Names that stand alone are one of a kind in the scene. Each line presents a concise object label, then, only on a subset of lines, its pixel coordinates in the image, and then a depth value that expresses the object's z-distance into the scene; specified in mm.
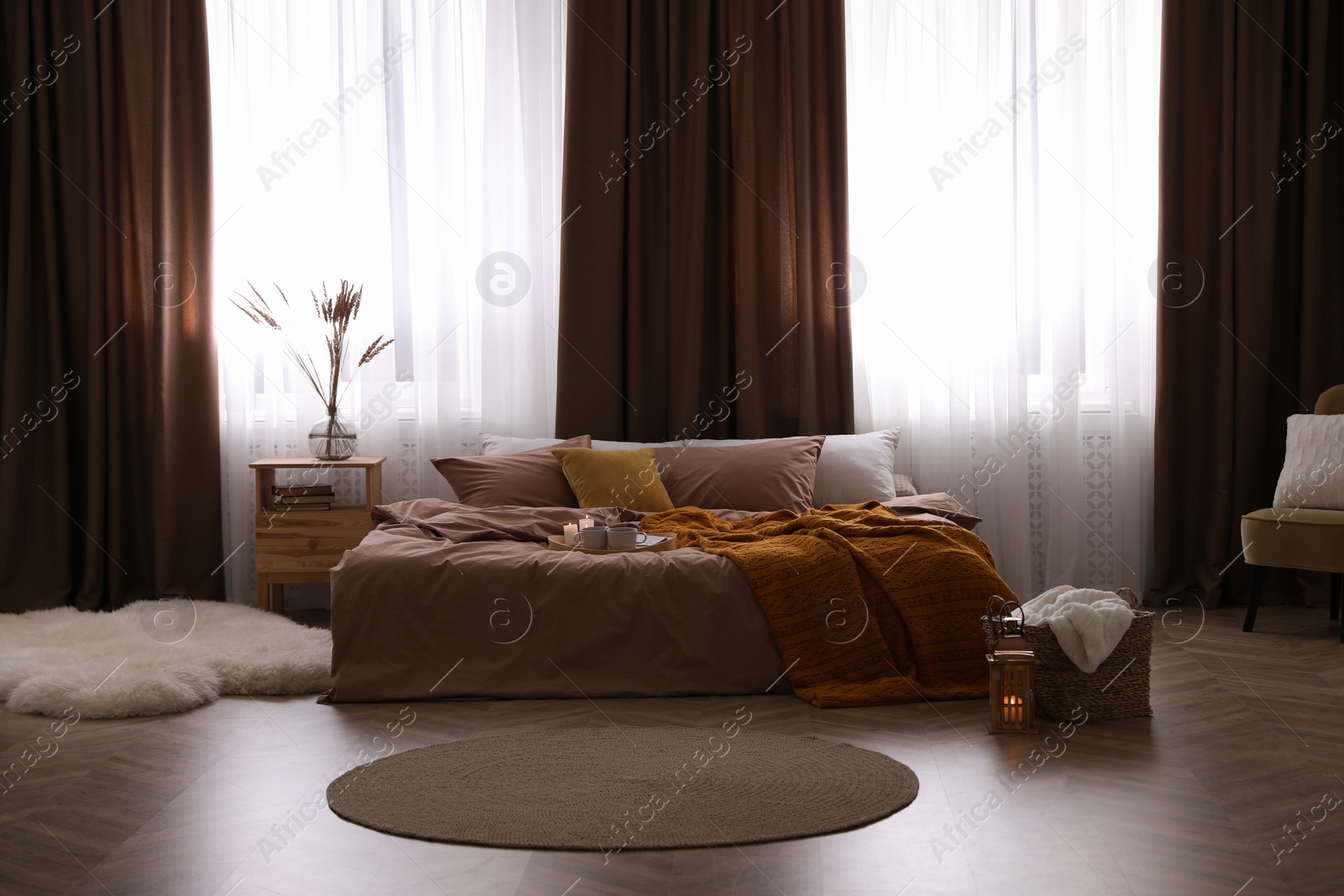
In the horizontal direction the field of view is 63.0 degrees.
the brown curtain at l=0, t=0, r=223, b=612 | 4387
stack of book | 4195
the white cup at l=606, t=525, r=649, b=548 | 3191
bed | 3027
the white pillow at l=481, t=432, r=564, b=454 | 4258
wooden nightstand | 4160
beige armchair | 3615
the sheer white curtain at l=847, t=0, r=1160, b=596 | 4445
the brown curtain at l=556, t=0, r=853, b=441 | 4473
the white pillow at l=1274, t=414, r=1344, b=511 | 3771
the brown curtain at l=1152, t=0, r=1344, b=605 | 4293
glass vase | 4246
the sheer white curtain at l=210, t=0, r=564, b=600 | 4520
